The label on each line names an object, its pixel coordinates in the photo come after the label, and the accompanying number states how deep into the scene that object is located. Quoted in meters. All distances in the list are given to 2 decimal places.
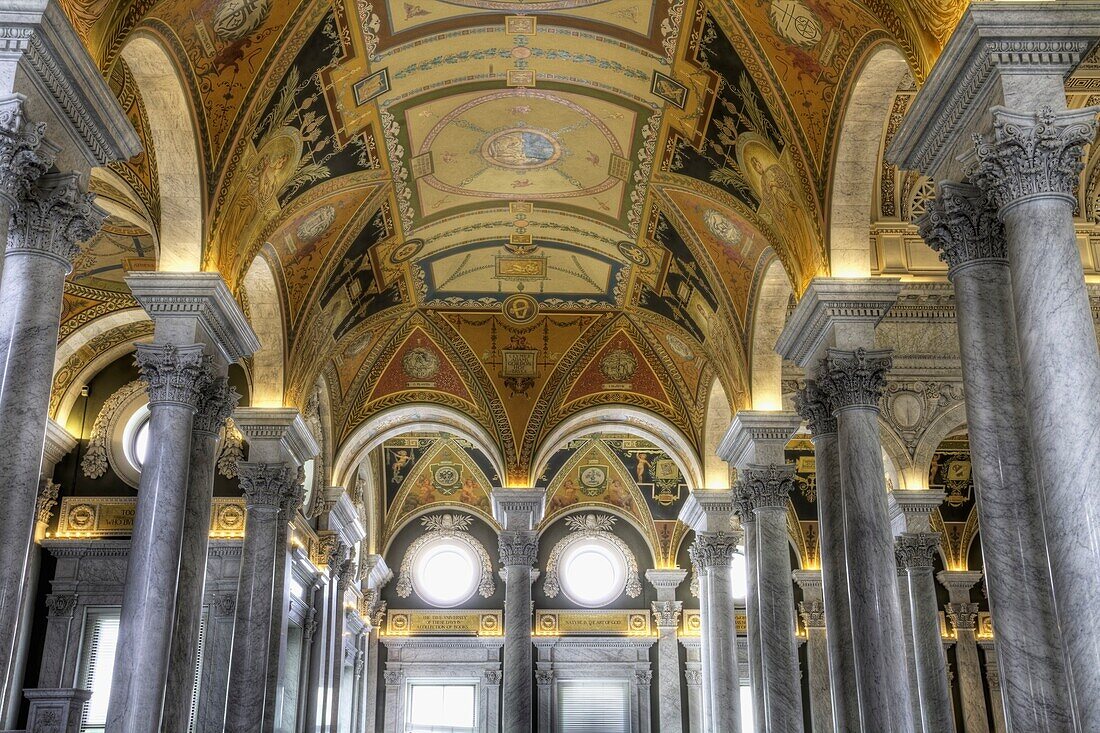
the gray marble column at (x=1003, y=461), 7.27
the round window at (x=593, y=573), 27.34
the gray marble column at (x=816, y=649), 24.81
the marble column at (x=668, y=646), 25.91
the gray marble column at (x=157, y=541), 10.03
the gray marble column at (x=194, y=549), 11.23
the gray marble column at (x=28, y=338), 7.52
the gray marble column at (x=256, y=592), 14.32
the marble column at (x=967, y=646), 22.59
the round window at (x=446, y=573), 27.27
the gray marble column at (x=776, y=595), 14.29
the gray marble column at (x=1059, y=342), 6.57
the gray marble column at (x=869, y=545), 10.34
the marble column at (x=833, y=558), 11.05
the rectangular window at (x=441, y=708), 26.33
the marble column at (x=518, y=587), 18.61
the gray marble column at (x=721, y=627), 18.06
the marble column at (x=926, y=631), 16.44
